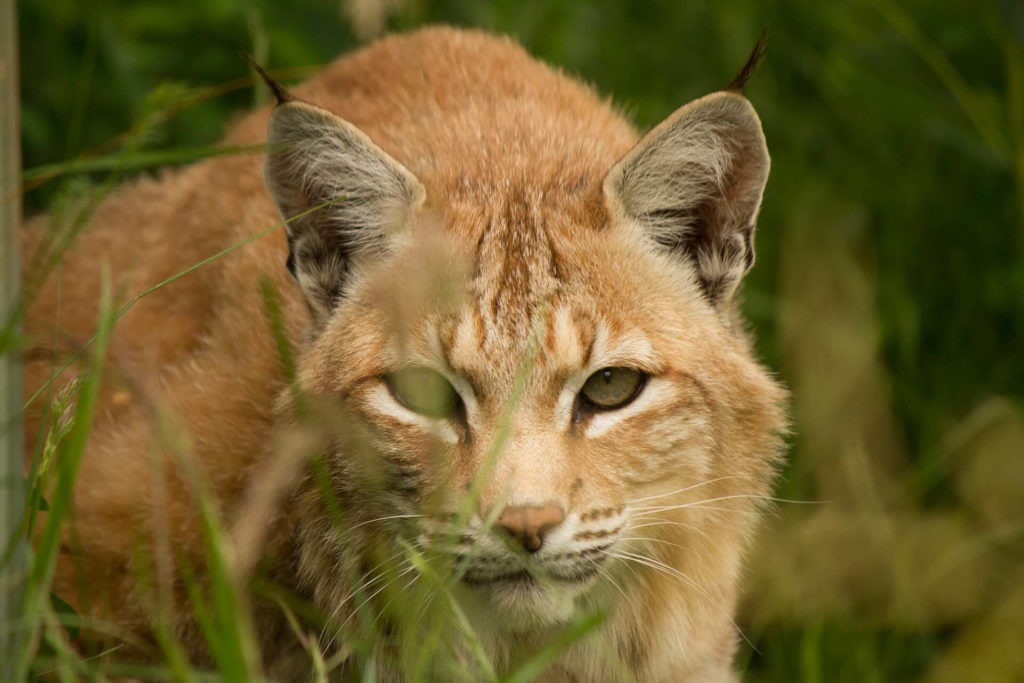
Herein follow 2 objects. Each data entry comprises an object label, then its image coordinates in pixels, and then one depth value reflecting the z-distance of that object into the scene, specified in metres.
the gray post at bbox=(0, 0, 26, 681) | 5.45
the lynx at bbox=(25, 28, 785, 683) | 6.46
